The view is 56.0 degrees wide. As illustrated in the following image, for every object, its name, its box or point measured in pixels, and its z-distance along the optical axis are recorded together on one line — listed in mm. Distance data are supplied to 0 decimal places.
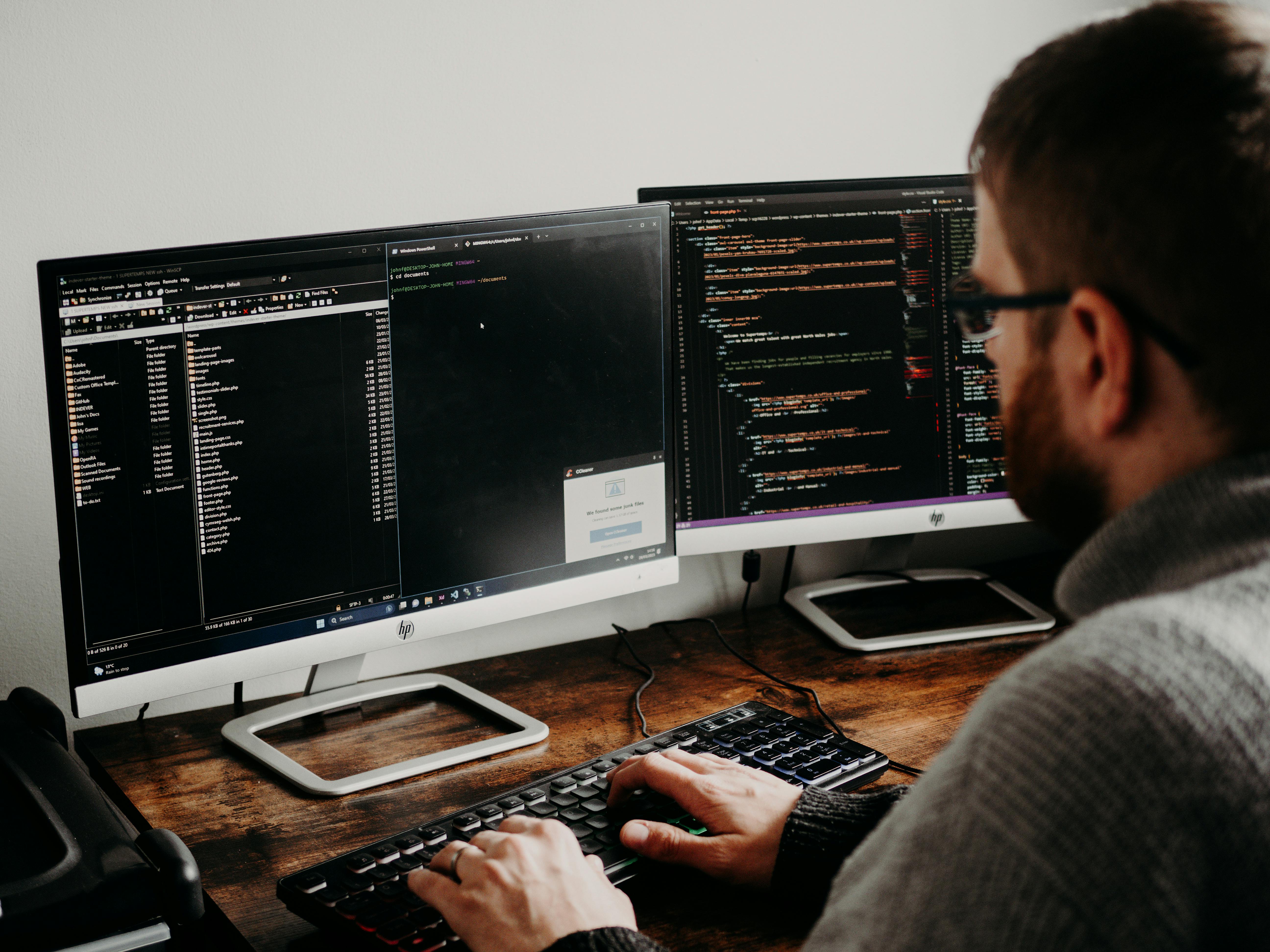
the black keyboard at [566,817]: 869
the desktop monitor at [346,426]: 1033
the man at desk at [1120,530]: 530
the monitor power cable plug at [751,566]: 1658
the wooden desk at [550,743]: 941
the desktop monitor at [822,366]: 1419
